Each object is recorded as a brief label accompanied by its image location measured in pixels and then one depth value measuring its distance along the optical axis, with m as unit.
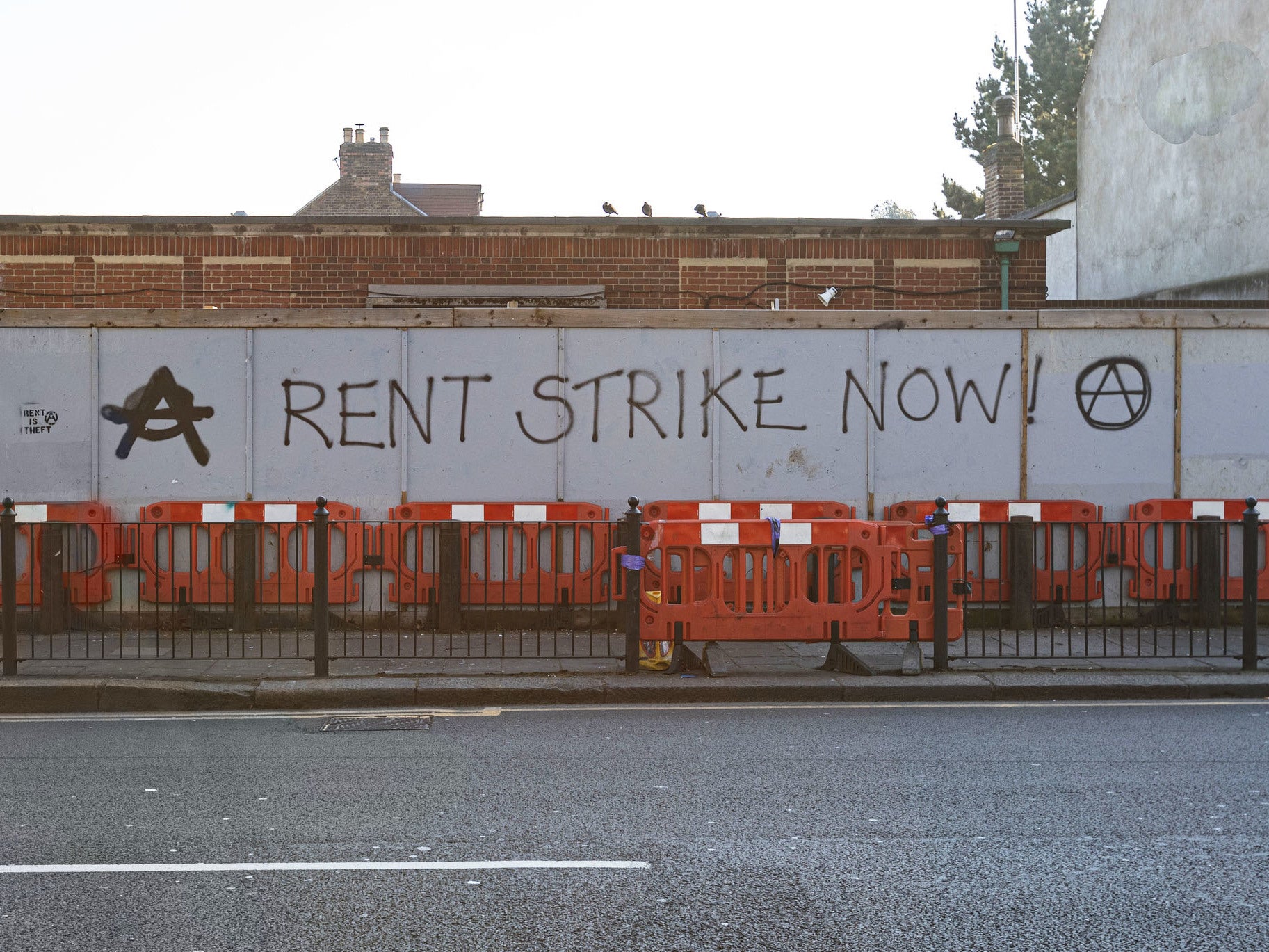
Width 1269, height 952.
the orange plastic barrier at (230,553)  11.23
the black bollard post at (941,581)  9.15
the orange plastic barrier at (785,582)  9.35
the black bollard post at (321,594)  9.04
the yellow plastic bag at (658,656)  9.45
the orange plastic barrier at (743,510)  11.62
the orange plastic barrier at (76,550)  11.02
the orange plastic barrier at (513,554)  11.27
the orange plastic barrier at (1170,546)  11.55
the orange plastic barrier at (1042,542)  11.60
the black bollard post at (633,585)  9.04
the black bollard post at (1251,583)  9.08
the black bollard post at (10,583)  8.86
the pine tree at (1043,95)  50.81
